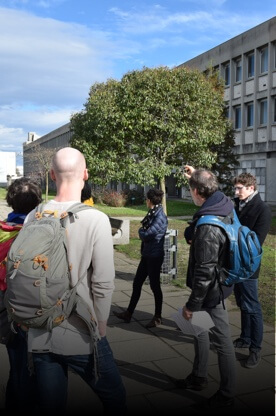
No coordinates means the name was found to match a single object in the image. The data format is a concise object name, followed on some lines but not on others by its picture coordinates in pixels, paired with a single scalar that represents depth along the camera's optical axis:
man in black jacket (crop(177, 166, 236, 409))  3.21
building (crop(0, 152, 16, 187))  94.81
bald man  2.24
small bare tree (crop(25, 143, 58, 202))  58.17
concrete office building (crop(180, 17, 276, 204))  31.70
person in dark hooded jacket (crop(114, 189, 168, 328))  5.39
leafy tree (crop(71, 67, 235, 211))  15.91
